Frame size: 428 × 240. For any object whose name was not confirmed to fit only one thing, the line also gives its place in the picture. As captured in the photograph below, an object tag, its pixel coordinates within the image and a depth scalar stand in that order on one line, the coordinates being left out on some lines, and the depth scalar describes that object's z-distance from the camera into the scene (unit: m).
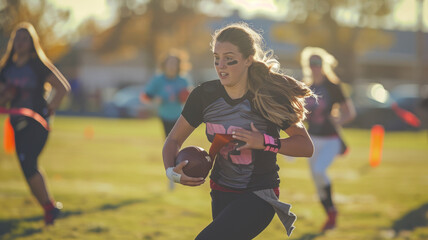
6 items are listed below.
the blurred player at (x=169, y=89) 21.37
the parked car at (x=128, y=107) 72.12
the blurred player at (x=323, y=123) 16.41
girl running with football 8.60
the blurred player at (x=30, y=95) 14.20
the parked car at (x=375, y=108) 59.03
